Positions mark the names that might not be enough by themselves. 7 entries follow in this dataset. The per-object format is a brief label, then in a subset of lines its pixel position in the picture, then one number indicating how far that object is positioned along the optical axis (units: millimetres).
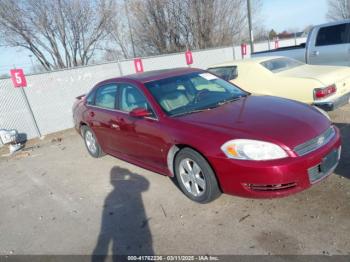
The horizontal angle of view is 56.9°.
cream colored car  5594
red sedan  3186
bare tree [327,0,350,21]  32319
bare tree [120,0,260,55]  22516
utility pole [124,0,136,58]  23031
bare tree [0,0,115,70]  16156
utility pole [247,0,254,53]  15645
